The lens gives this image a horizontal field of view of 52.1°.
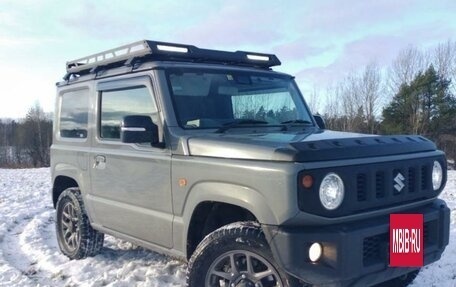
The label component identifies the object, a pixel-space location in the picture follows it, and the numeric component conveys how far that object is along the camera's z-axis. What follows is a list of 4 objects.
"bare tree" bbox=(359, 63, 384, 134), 39.72
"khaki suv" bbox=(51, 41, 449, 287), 2.97
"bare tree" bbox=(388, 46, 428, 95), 39.88
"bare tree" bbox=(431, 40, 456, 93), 39.31
